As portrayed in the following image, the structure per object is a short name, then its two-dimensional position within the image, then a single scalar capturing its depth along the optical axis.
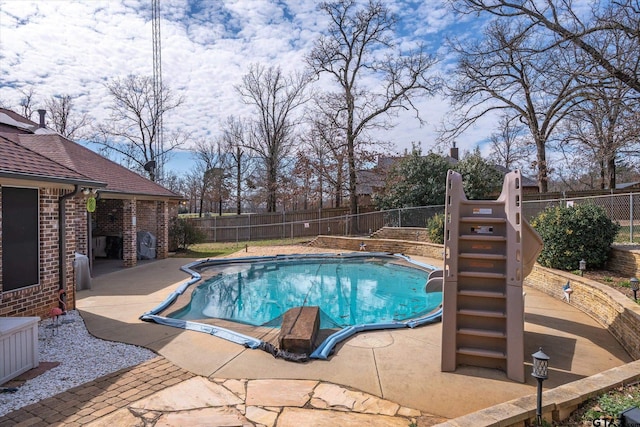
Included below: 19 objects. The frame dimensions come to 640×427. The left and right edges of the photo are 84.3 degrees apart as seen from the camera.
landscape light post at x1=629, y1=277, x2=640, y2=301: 5.40
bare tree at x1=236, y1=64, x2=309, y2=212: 29.50
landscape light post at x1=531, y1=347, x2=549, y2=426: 2.71
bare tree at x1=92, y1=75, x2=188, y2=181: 27.16
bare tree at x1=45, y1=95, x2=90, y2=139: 26.97
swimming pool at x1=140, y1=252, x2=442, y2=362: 5.68
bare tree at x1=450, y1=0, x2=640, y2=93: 9.13
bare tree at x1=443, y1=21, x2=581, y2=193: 11.81
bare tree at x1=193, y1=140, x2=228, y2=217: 34.35
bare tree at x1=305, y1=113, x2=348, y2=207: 21.39
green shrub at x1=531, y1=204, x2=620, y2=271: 7.48
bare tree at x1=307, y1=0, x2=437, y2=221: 20.50
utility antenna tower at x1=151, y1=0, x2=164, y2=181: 20.87
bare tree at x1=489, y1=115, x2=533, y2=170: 23.13
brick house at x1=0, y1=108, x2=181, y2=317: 5.34
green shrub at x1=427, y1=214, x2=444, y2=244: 13.73
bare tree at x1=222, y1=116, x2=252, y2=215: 32.66
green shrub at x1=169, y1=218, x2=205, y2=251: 16.09
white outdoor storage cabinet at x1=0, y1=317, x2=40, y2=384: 3.83
